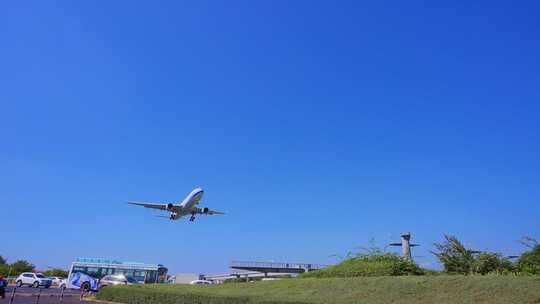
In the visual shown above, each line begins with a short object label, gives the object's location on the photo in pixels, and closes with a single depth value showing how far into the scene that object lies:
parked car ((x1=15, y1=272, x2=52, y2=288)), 41.58
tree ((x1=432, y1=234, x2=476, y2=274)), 16.33
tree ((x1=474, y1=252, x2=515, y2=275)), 15.90
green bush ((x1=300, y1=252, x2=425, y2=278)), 16.92
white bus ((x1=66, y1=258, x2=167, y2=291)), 34.91
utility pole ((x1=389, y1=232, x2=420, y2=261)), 24.74
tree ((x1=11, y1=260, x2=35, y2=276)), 66.58
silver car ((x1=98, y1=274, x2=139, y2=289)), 32.66
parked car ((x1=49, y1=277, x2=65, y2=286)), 48.19
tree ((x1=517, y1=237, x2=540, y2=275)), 14.33
